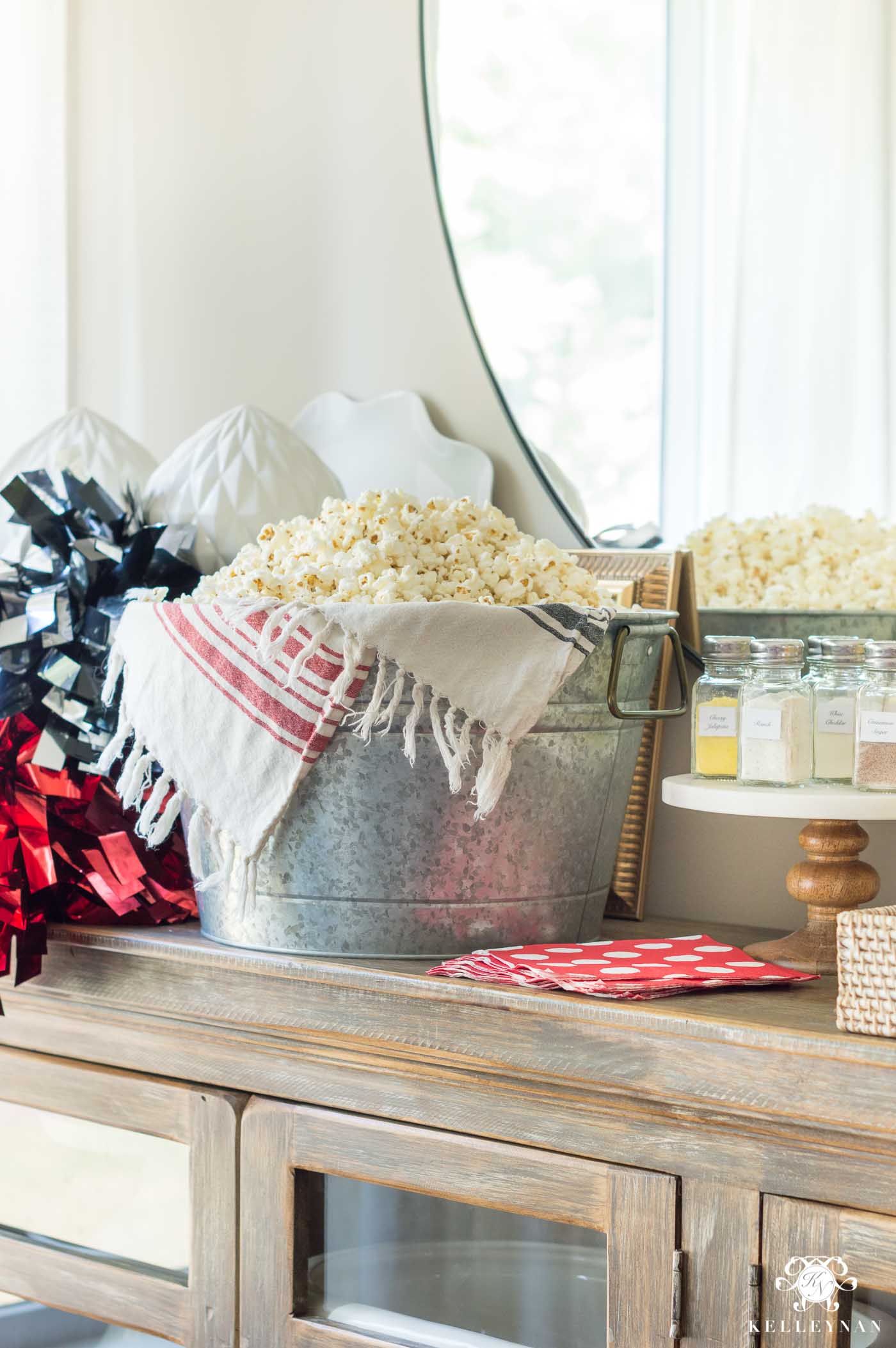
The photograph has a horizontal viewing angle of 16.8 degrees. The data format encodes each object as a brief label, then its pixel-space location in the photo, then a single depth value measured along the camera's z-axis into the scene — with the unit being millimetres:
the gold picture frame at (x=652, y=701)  2361
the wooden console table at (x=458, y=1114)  1969
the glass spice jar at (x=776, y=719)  2128
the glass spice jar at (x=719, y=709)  2170
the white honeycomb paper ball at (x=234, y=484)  2465
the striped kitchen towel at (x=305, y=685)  2092
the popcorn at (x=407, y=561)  2153
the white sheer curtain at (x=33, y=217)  2862
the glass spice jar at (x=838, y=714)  2140
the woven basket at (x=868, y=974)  1960
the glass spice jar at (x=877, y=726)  2102
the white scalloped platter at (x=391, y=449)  2537
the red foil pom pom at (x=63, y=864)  2259
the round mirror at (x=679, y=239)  2309
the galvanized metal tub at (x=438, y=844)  2137
